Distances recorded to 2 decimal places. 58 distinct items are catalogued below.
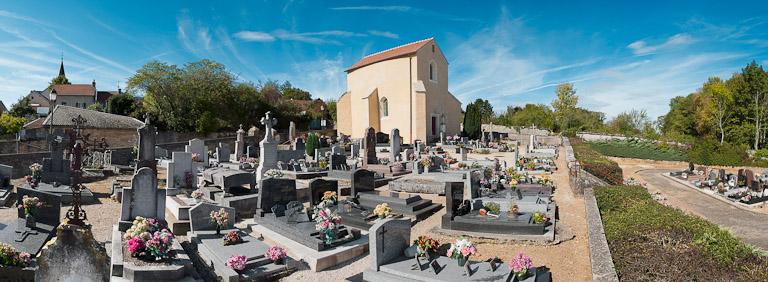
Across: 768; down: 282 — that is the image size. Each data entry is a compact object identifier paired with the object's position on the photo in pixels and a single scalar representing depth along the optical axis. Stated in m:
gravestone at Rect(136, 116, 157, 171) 11.01
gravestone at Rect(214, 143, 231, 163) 22.09
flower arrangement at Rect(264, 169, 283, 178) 12.72
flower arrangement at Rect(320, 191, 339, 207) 10.64
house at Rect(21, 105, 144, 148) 31.38
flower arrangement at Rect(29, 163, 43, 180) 13.60
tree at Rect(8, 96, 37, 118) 45.44
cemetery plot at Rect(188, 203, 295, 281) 6.37
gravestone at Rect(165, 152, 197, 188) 13.74
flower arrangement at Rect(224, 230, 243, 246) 7.44
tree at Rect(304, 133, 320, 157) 28.19
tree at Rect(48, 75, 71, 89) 64.36
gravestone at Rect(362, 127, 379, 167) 19.95
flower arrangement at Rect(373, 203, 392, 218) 9.70
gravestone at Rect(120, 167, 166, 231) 7.73
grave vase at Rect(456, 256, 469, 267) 6.19
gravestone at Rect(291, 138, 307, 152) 24.98
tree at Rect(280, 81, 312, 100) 73.44
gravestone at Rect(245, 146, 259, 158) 24.57
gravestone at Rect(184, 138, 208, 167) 19.42
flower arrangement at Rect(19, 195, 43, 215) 7.54
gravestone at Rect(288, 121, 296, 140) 34.95
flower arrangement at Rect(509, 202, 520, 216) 9.44
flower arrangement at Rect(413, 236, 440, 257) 6.46
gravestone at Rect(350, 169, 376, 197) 12.28
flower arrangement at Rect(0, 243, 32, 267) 5.71
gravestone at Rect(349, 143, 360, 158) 25.01
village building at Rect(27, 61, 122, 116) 58.69
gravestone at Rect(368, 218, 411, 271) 6.38
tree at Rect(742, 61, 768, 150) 37.12
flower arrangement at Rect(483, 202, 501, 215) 9.75
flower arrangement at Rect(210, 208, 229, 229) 8.07
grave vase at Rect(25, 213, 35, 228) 7.50
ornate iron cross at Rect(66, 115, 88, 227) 5.23
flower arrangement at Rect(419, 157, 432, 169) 17.84
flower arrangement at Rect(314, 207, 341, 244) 7.78
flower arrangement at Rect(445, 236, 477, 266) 6.10
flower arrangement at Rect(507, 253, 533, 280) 5.79
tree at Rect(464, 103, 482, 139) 41.50
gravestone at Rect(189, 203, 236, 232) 8.23
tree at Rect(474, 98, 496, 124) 63.19
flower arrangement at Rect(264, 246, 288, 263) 6.86
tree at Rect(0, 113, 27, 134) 31.58
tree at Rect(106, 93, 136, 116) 40.94
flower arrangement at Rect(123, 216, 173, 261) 5.79
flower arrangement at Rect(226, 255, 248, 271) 6.26
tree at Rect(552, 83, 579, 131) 58.66
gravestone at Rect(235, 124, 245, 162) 23.72
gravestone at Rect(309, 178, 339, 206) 11.30
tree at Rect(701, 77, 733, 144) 40.44
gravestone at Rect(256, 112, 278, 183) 15.28
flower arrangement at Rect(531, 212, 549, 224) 9.01
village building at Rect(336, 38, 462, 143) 38.28
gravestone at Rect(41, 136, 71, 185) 14.18
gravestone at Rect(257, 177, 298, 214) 10.05
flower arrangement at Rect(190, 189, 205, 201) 10.66
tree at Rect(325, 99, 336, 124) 61.25
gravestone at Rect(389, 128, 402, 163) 22.33
